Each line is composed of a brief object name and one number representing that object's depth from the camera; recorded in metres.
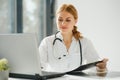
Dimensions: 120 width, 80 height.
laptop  1.48
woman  2.32
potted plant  1.44
